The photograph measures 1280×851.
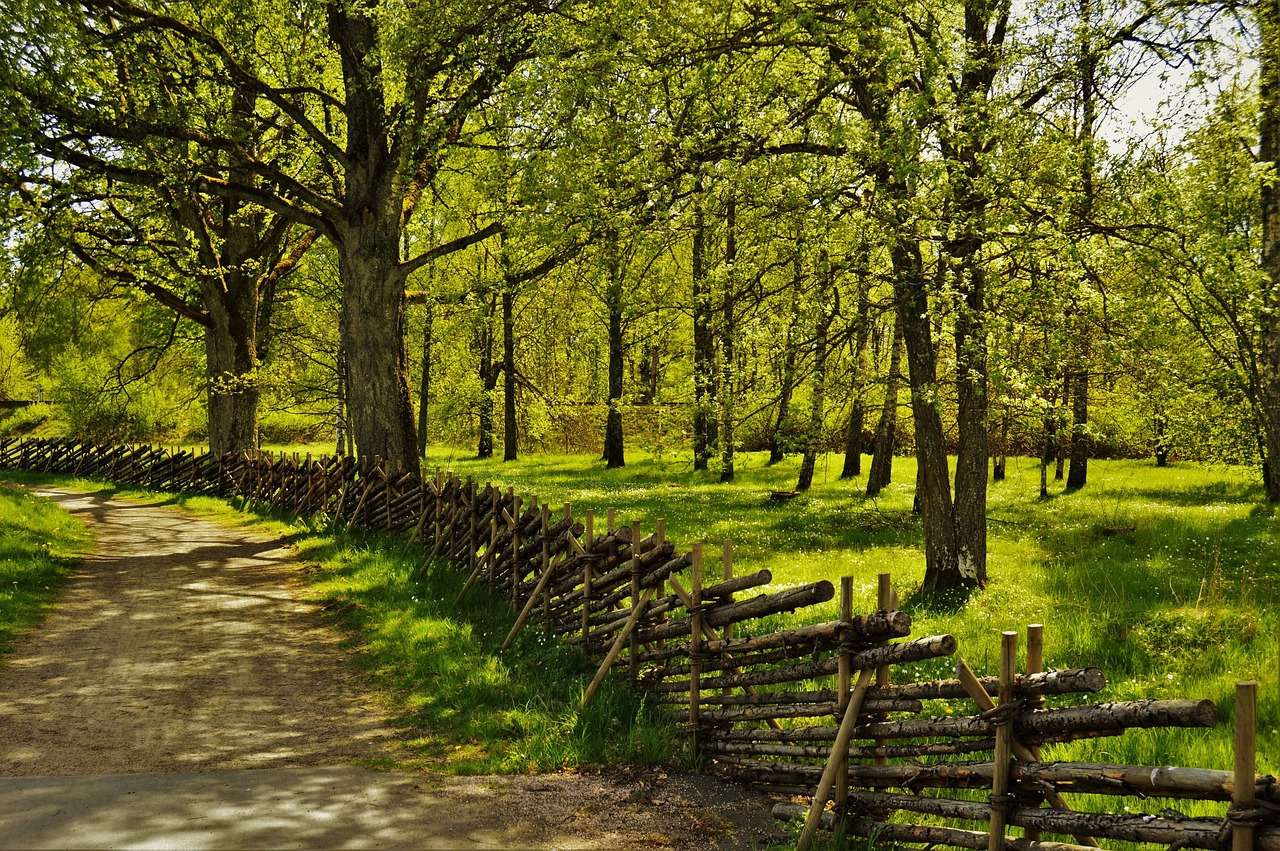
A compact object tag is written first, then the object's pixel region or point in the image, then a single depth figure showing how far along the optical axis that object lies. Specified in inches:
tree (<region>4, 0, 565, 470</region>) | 519.2
